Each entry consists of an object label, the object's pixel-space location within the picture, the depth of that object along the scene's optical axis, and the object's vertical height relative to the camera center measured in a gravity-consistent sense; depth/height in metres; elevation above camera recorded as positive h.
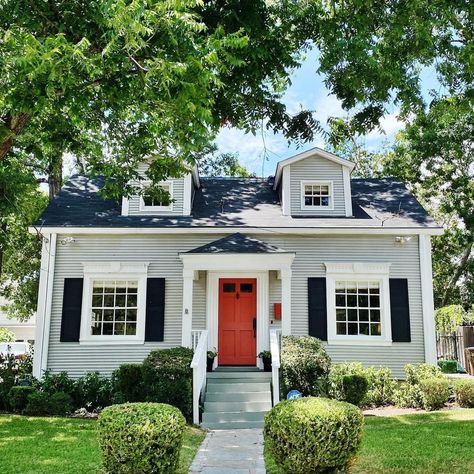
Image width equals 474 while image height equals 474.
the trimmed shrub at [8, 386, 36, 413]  10.01 -1.58
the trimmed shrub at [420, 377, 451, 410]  9.96 -1.44
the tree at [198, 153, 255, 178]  23.47 +7.56
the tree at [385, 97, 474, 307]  19.42 +6.12
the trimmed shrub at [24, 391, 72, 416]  9.76 -1.68
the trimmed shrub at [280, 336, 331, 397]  9.03 -0.93
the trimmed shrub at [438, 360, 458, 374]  16.59 -1.53
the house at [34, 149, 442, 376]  11.42 +0.82
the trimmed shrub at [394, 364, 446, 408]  10.41 -1.37
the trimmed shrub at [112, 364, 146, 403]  9.72 -1.25
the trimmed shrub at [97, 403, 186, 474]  4.71 -1.16
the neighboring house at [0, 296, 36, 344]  38.06 -0.60
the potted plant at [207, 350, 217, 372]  11.02 -0.86
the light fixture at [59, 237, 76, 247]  11.89 +1.94
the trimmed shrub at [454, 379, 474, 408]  9.92 -1.43
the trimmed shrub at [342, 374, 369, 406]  10.03 -1.34
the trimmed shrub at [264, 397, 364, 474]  4.73 -1.13
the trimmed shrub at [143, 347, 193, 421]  8.84 -1.12
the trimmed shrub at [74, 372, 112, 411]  10.38 -1.55
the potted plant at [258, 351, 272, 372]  10.98 -0.87
